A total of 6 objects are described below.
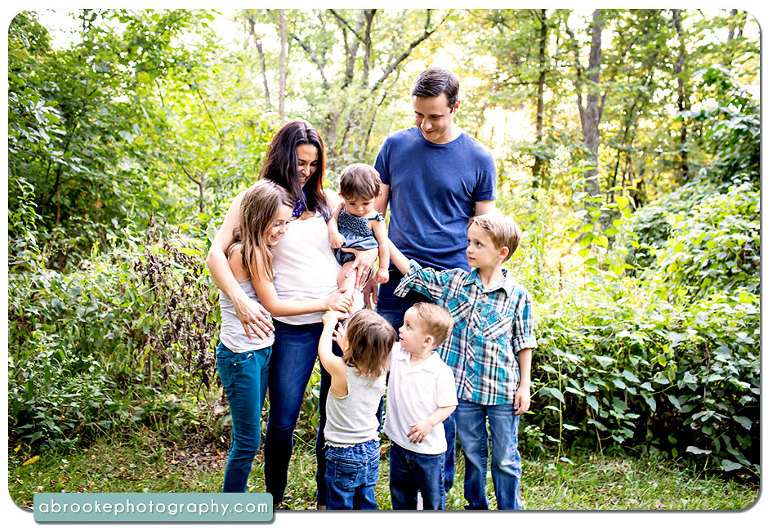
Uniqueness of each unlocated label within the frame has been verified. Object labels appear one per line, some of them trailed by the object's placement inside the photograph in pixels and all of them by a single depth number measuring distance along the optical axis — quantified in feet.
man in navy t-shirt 6.65
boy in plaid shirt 6.34
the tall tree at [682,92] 22.48
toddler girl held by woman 6.26
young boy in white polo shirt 6.08
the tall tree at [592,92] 22.40
